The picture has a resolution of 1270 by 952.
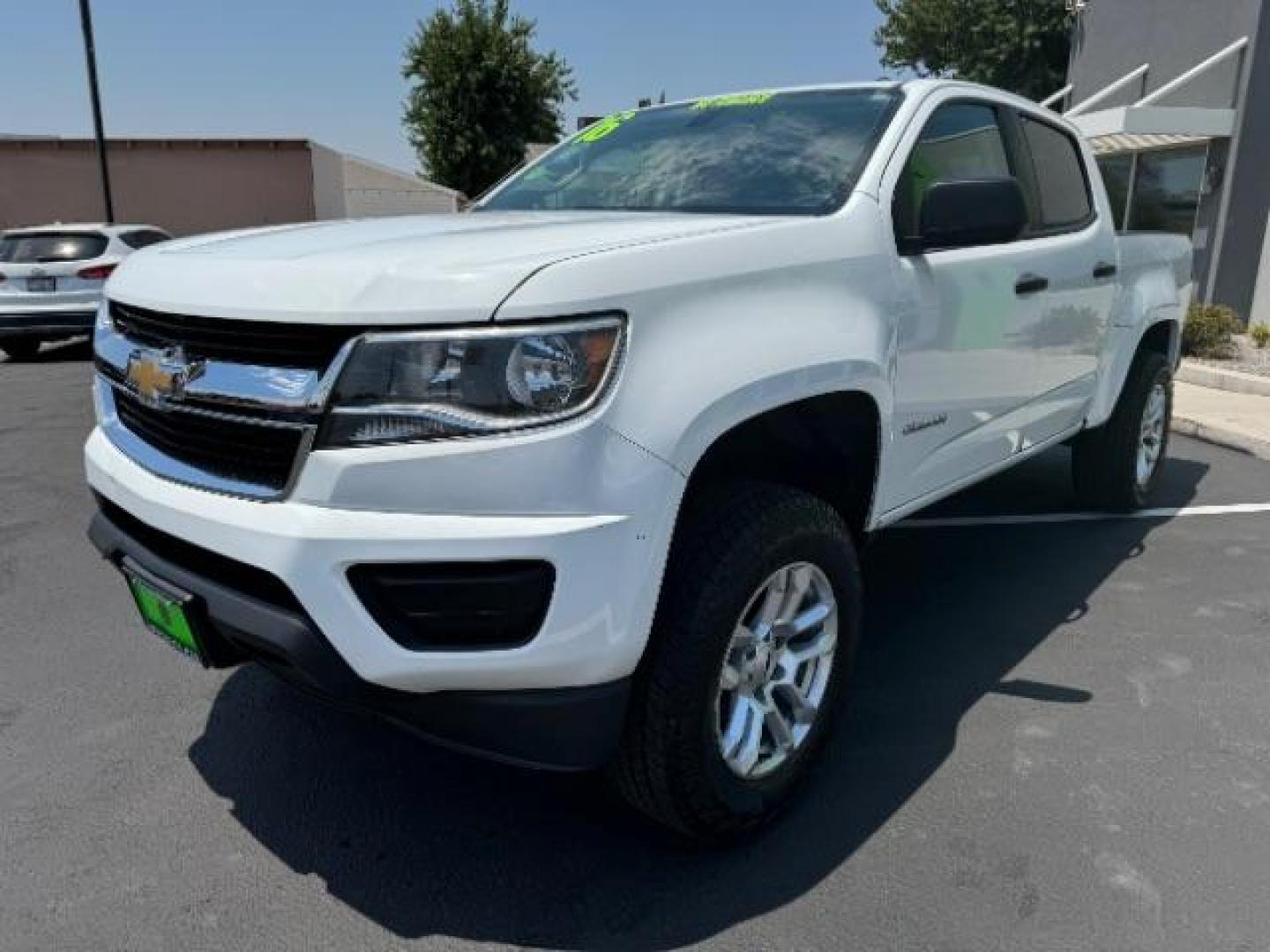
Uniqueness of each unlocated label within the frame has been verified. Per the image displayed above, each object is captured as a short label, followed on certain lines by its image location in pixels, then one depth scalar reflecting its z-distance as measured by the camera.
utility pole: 16.61
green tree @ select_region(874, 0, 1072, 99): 29.77
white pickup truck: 1.89
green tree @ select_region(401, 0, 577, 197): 32.31
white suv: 10.91
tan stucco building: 25.28
